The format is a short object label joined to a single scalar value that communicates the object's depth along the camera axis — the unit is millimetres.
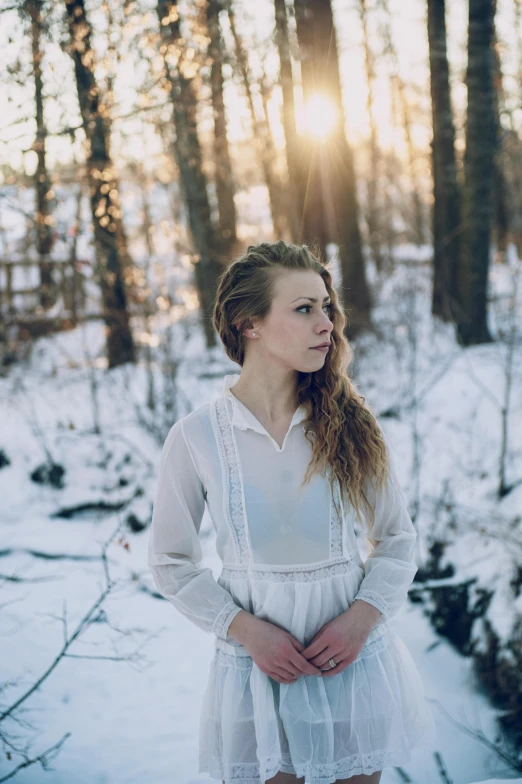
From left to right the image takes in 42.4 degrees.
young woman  1669
